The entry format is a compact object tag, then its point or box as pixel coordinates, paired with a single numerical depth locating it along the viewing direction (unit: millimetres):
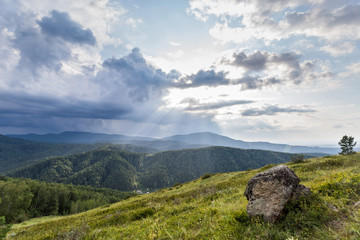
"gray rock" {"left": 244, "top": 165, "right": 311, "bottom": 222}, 6898
